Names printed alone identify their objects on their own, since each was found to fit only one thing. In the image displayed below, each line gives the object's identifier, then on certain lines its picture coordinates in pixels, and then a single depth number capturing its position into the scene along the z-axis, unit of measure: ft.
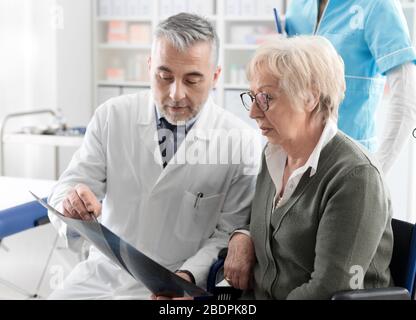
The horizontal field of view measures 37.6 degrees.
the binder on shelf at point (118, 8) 15.74
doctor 5.06
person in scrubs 5.69
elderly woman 3.74
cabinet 14.84
